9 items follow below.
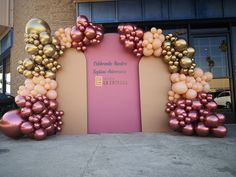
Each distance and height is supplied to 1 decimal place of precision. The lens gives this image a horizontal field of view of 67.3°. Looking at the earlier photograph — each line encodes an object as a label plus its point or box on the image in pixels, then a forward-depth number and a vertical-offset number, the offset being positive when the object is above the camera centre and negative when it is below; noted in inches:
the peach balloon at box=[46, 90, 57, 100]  169.7 +4.2
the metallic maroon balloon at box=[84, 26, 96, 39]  171.1 +63.2
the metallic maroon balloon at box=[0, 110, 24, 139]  152.5 -21.4
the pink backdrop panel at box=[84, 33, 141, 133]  180.2 +9.8
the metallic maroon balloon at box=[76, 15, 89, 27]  172.0 +74.4
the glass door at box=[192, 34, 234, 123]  225.3 +40.0
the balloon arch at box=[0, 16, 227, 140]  155.5 +16.1
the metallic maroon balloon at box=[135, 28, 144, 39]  173.2 +62.1
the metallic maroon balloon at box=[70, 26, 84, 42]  171.9 +61.0
